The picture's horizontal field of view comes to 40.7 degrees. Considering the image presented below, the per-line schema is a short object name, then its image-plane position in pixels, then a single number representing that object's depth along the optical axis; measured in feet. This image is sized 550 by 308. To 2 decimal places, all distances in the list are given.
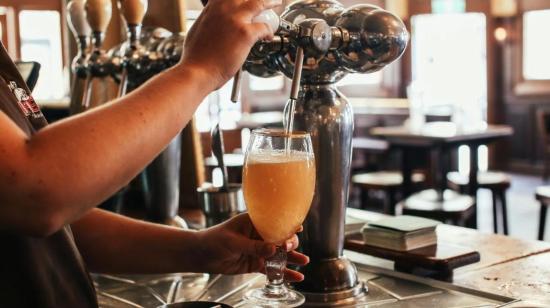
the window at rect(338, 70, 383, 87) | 37.01
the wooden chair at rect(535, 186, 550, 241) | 14.99
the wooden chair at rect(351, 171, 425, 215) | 19.35
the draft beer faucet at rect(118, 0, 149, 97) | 5.27
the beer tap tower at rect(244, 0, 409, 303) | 3.82
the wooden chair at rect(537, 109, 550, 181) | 26.87
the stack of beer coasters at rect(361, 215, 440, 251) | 4.62
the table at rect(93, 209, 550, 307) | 4.10
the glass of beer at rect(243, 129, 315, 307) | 3.36
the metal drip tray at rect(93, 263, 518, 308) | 3.92
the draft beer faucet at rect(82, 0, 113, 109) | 5.52
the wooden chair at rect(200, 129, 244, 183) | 12.28
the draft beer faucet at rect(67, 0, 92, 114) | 5.83
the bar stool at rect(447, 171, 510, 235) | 18.56
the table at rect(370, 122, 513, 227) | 17.92
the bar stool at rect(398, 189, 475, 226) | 15.74
